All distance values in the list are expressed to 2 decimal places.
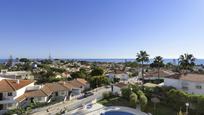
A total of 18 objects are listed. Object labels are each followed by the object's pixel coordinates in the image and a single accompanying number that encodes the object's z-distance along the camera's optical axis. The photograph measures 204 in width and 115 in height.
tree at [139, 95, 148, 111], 18.15
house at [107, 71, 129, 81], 48.36
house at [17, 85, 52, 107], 22.69
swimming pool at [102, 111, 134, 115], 17.65
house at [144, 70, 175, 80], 39.95
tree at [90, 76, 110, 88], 33.90
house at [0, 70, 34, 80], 43.81
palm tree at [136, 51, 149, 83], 31.09
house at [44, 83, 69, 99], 26.18
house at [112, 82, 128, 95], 24.24
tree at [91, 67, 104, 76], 40.21
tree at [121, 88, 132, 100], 20.95
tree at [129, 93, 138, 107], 18.53
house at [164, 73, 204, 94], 20.34
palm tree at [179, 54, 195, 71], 28.62
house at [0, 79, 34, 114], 21.35
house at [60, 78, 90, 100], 27.79
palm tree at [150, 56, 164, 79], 33.57
